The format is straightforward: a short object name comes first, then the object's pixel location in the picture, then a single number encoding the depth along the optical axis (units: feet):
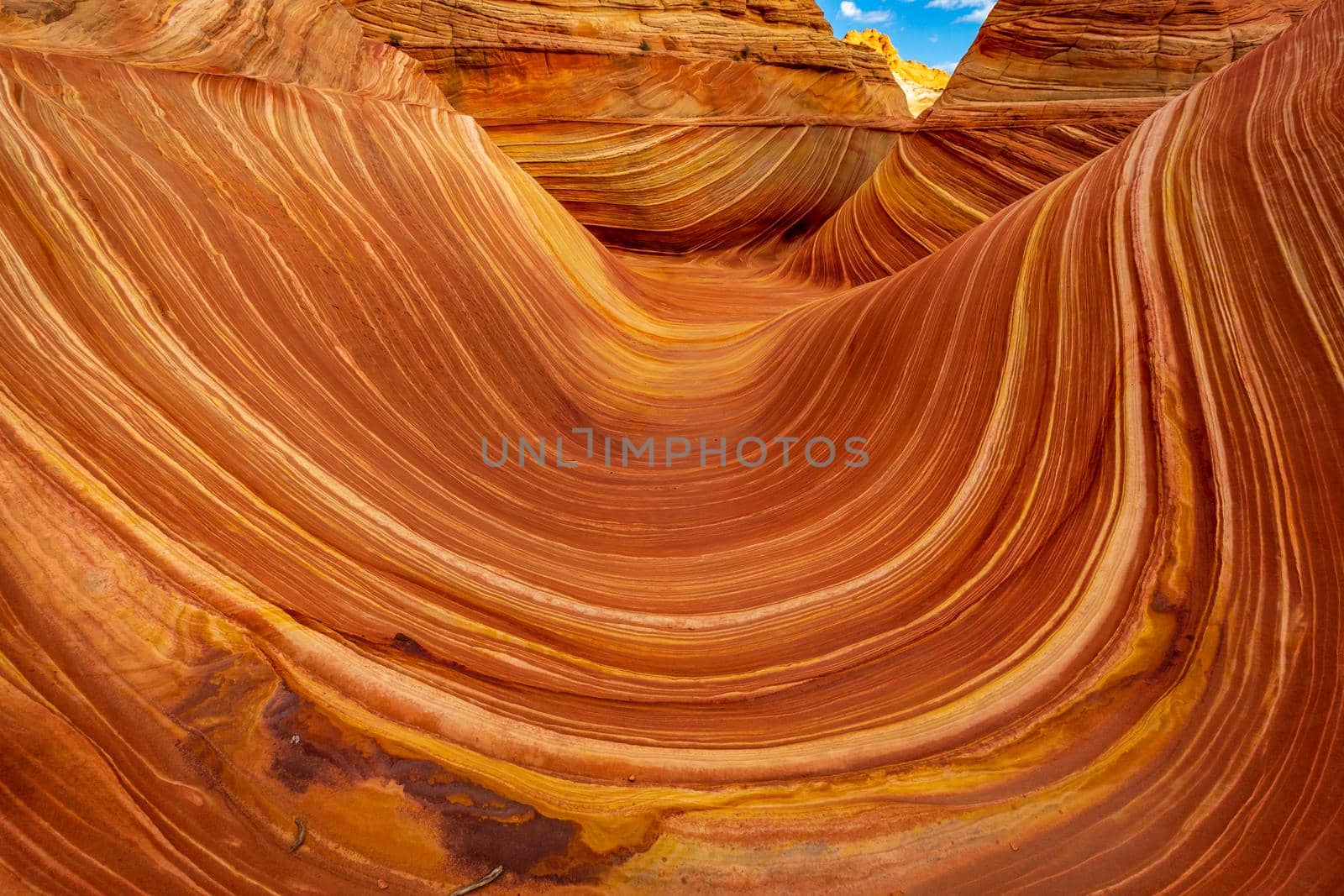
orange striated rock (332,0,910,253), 57.66
